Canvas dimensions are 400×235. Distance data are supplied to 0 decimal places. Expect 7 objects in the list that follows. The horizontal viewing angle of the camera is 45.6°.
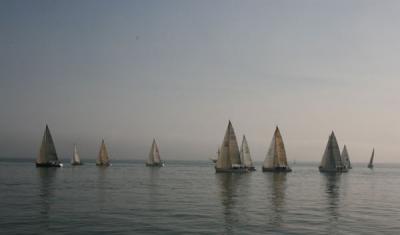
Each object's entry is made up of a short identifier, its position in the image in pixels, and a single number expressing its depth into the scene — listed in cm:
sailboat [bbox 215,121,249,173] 10862
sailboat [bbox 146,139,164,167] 18750
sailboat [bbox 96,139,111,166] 18285
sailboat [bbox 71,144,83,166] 18841
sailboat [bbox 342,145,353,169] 17688
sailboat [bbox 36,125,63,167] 13025
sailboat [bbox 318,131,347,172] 13762
